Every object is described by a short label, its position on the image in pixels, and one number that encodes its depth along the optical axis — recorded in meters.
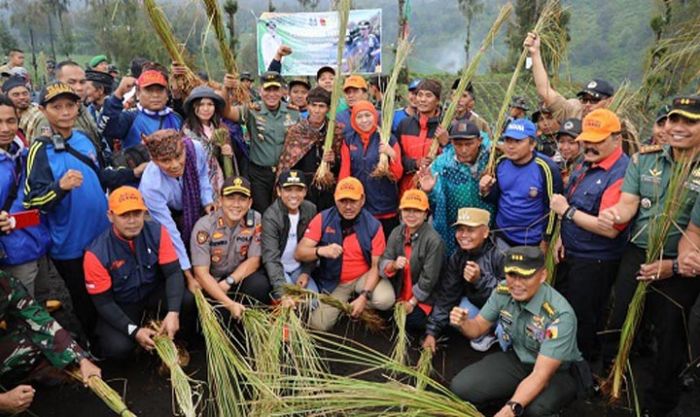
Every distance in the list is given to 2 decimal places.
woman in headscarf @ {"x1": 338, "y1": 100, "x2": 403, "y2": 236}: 4.28
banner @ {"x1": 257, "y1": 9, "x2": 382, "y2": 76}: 9.29
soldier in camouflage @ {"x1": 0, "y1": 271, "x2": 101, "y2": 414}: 2.77
